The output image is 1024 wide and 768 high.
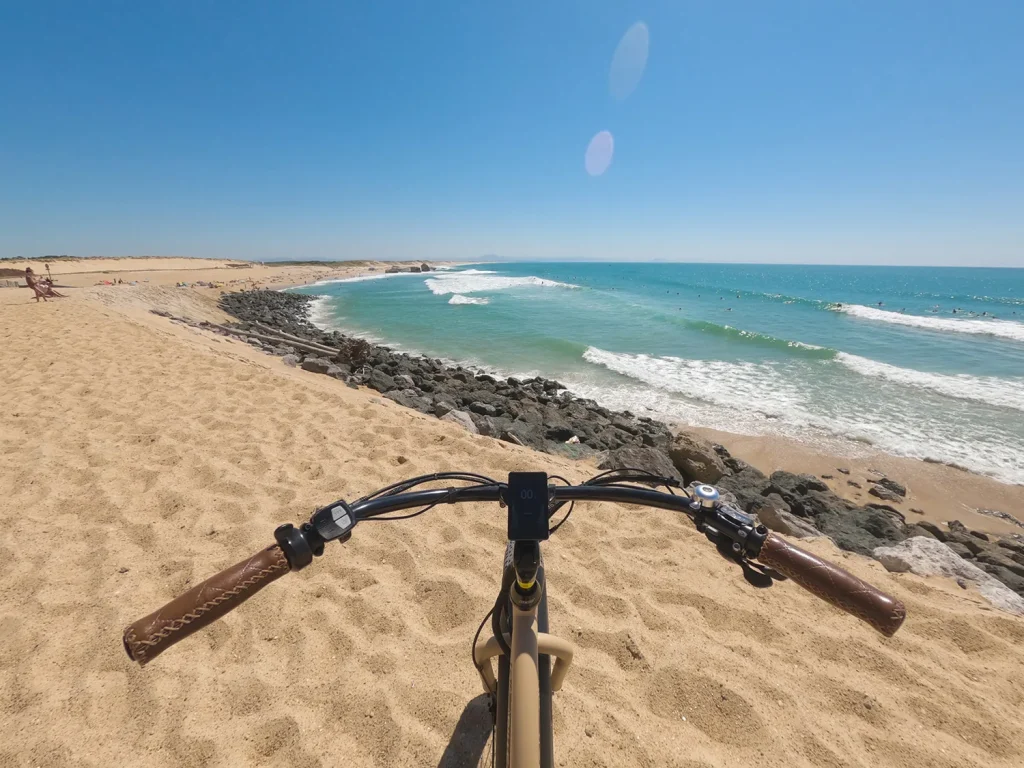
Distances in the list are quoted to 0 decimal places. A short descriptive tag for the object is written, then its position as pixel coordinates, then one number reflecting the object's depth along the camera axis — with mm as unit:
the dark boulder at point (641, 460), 6316
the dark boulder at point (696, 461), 6926
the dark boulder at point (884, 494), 7121
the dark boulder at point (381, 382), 9805
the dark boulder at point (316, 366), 10281
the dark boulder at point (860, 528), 4950
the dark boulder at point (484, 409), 9391
